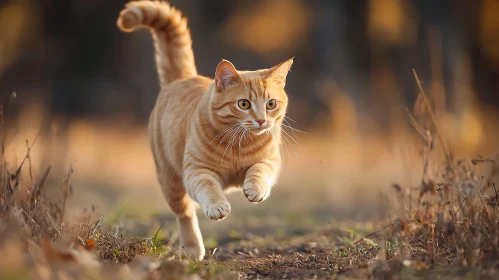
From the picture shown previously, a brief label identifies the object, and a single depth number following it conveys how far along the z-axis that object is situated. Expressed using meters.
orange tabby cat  3.55
